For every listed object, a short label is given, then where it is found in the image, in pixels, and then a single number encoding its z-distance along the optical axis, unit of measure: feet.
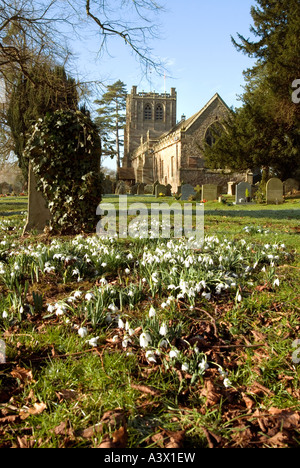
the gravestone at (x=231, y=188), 93.71
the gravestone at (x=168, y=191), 89.31
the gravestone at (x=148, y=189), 119.39
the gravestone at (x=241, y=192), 64.69
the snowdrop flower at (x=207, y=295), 10.89
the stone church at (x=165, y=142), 126.82
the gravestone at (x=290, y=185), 84.33
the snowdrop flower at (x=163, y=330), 8.02
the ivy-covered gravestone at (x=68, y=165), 23.59
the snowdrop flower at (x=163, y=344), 8.11
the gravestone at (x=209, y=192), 68.95
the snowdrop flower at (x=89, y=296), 9.81
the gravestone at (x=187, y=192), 75.25
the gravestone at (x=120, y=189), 104.17
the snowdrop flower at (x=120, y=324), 8.66
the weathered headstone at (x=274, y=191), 63.87
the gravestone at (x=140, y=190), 110.52
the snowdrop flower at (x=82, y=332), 8.39
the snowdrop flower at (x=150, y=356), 7.61
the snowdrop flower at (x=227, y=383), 7.22
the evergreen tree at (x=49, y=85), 35.01
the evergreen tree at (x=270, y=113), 74.95
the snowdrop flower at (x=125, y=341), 8.28
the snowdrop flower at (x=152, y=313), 8.57
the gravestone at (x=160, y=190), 84.97
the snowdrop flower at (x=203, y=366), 7.42
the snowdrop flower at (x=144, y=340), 7.86
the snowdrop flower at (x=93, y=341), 8.31
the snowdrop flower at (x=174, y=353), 7.48
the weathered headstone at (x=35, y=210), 26.96
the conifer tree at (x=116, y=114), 221.03
